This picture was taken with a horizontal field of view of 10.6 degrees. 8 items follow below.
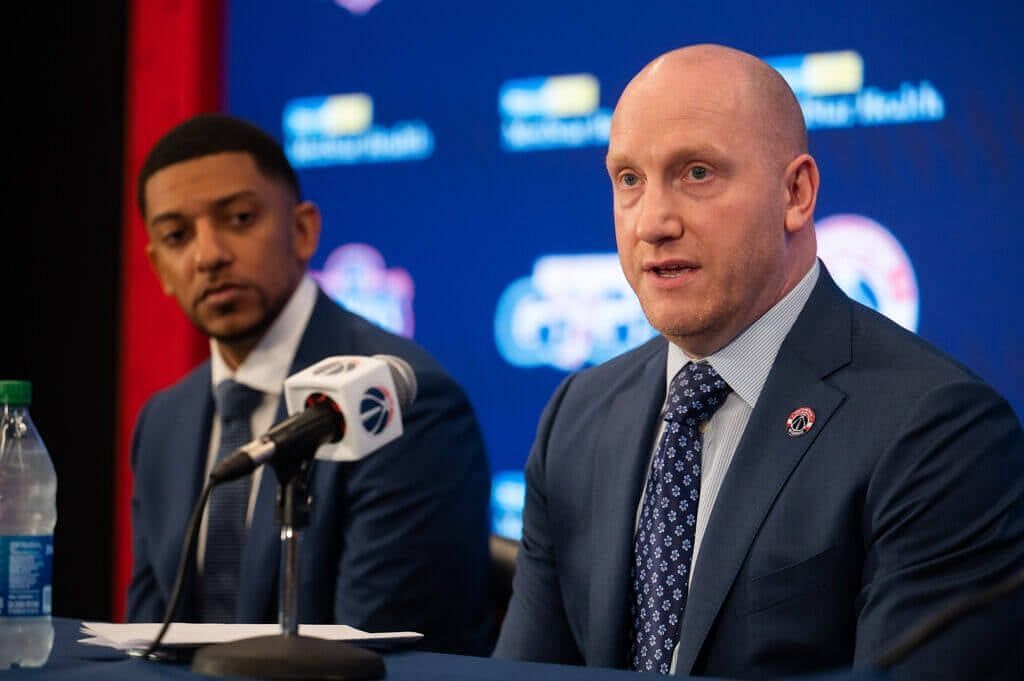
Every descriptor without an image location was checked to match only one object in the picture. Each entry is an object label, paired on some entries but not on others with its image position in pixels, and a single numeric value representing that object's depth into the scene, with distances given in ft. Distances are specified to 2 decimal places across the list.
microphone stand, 12.69
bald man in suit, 13.36
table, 12.82
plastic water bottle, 13.06
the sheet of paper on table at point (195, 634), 13.07
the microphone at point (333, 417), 12.70
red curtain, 19.95
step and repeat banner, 15.80
